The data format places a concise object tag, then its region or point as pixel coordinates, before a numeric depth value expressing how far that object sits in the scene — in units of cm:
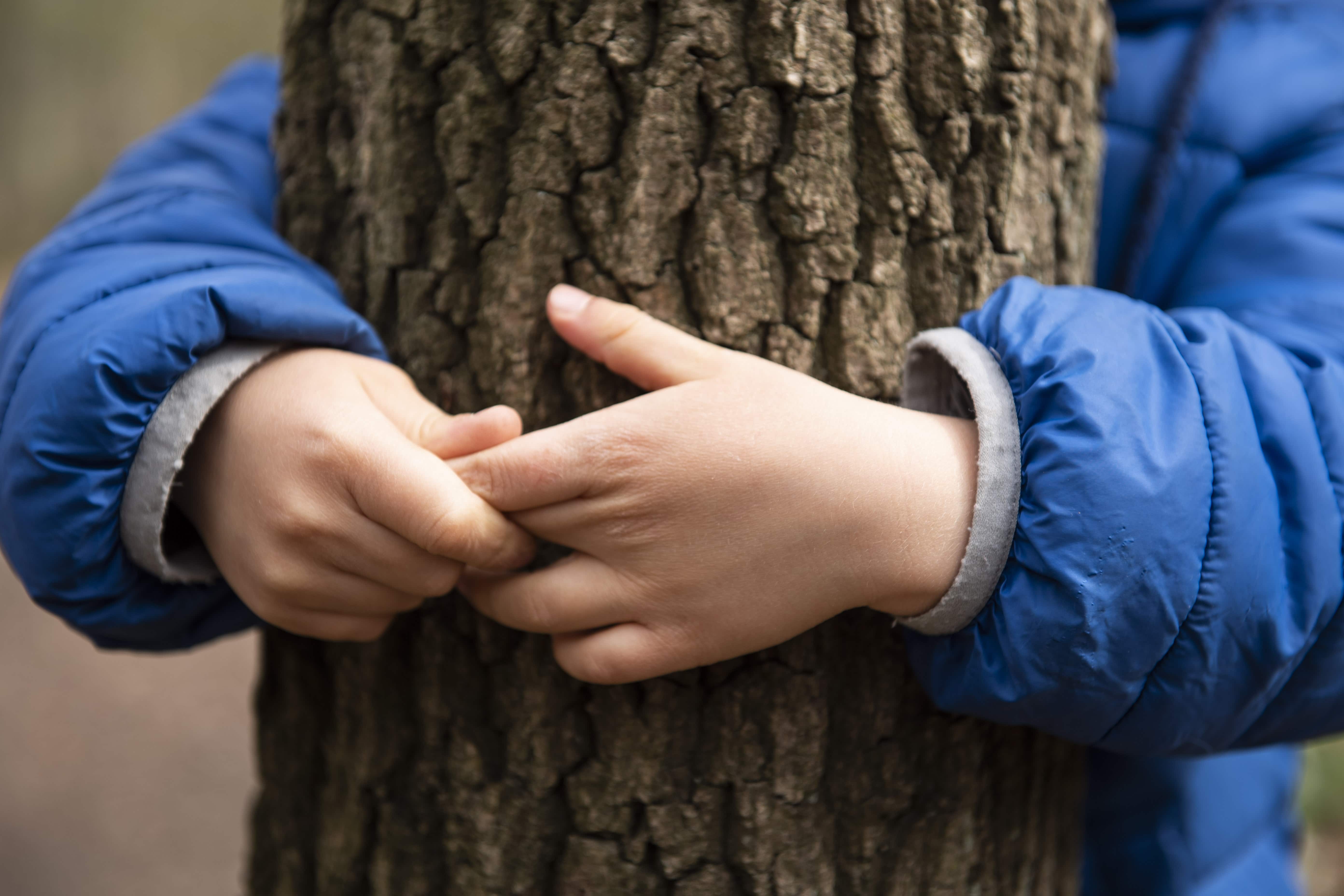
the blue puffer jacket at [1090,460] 45
